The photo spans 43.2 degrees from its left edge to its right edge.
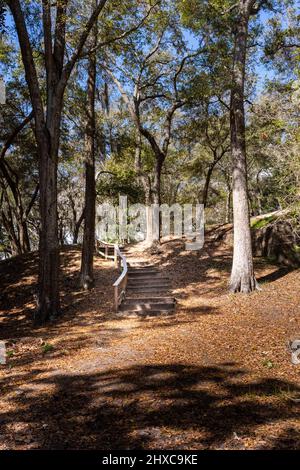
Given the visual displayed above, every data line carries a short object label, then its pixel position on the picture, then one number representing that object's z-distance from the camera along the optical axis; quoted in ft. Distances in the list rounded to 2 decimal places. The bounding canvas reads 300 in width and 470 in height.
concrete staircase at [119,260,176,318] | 39.29
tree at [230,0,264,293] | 42.24
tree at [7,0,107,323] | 39.27
